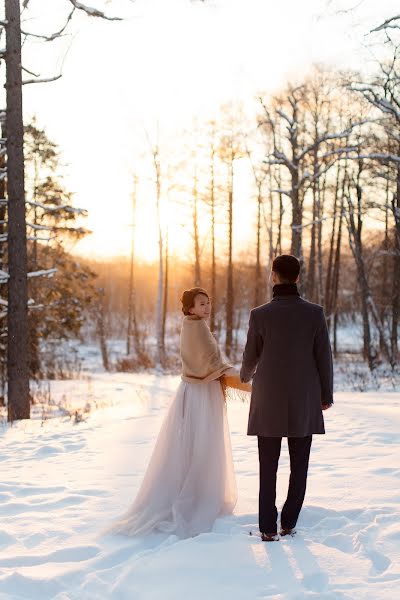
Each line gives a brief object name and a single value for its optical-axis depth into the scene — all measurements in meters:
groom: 3.86
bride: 4.39
